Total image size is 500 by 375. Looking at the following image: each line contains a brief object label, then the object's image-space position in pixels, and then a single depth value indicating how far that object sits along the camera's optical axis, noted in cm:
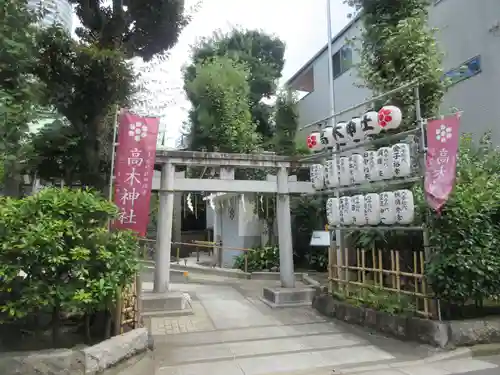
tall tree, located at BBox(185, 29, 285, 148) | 2070
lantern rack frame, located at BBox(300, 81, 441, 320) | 683
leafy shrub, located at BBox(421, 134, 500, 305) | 625
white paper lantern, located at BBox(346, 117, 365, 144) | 809
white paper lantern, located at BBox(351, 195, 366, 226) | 790
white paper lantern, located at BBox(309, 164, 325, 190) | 921
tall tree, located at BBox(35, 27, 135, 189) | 660
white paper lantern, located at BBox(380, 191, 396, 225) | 717
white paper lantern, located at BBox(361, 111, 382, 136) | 771
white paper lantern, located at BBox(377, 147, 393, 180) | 729
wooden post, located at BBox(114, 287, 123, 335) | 630
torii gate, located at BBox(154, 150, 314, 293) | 962
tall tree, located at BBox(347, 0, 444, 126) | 837
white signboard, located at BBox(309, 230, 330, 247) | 1130
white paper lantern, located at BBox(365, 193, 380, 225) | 755
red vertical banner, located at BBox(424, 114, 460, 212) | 628
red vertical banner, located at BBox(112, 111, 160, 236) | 664
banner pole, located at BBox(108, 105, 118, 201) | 662
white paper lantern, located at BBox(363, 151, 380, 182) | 763
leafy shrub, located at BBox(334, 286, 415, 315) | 714
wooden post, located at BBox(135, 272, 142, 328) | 678
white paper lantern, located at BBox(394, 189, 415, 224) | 686
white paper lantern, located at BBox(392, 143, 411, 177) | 704
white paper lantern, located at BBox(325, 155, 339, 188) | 868
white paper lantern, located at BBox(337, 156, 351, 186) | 834
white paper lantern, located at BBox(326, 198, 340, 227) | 867
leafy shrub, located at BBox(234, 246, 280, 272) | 1503
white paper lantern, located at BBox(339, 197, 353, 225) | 827
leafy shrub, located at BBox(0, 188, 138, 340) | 491
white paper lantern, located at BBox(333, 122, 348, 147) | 852
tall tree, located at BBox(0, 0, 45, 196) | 547
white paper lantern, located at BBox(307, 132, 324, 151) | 930
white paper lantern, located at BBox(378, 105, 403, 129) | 739
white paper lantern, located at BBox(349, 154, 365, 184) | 801
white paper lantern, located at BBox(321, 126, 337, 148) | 888
